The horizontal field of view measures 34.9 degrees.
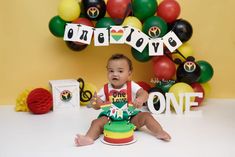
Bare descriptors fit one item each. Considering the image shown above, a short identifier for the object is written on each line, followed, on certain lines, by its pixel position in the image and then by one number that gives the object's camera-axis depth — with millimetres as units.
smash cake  1682
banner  2168
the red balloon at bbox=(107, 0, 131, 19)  2172
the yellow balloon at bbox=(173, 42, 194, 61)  2258
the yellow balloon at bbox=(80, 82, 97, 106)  2391
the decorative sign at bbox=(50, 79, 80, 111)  2248
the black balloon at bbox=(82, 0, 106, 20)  2160
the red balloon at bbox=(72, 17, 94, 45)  2189
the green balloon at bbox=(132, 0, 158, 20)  2145
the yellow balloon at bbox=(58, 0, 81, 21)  2158
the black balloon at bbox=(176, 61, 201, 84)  2182
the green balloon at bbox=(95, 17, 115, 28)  2188
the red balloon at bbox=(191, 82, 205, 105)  2282
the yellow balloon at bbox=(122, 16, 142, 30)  2148
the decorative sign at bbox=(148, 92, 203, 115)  2141
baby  1768
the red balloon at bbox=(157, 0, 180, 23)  2172
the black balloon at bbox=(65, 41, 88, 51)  2271
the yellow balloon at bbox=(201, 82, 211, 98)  2424
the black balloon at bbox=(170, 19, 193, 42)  2178
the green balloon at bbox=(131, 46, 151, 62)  2209
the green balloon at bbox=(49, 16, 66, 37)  2199
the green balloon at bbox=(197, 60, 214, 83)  2289
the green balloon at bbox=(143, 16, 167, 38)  2129
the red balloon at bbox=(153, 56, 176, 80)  2211
